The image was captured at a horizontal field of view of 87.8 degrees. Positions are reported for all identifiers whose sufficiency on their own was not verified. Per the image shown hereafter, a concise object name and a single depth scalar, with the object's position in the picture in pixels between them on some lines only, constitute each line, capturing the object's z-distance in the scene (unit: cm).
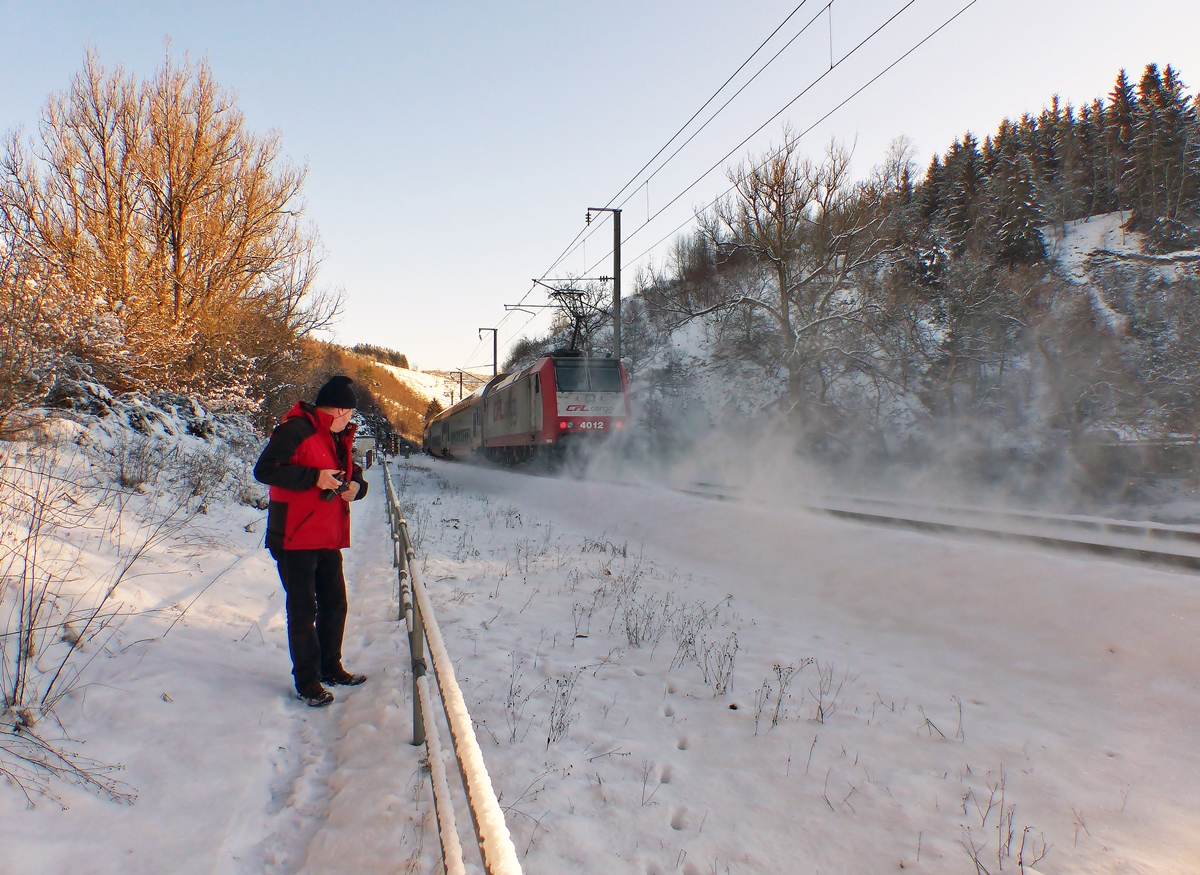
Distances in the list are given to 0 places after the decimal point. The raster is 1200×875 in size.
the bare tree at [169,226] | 1022
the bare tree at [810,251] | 2020
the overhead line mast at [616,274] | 1944
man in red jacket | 336
